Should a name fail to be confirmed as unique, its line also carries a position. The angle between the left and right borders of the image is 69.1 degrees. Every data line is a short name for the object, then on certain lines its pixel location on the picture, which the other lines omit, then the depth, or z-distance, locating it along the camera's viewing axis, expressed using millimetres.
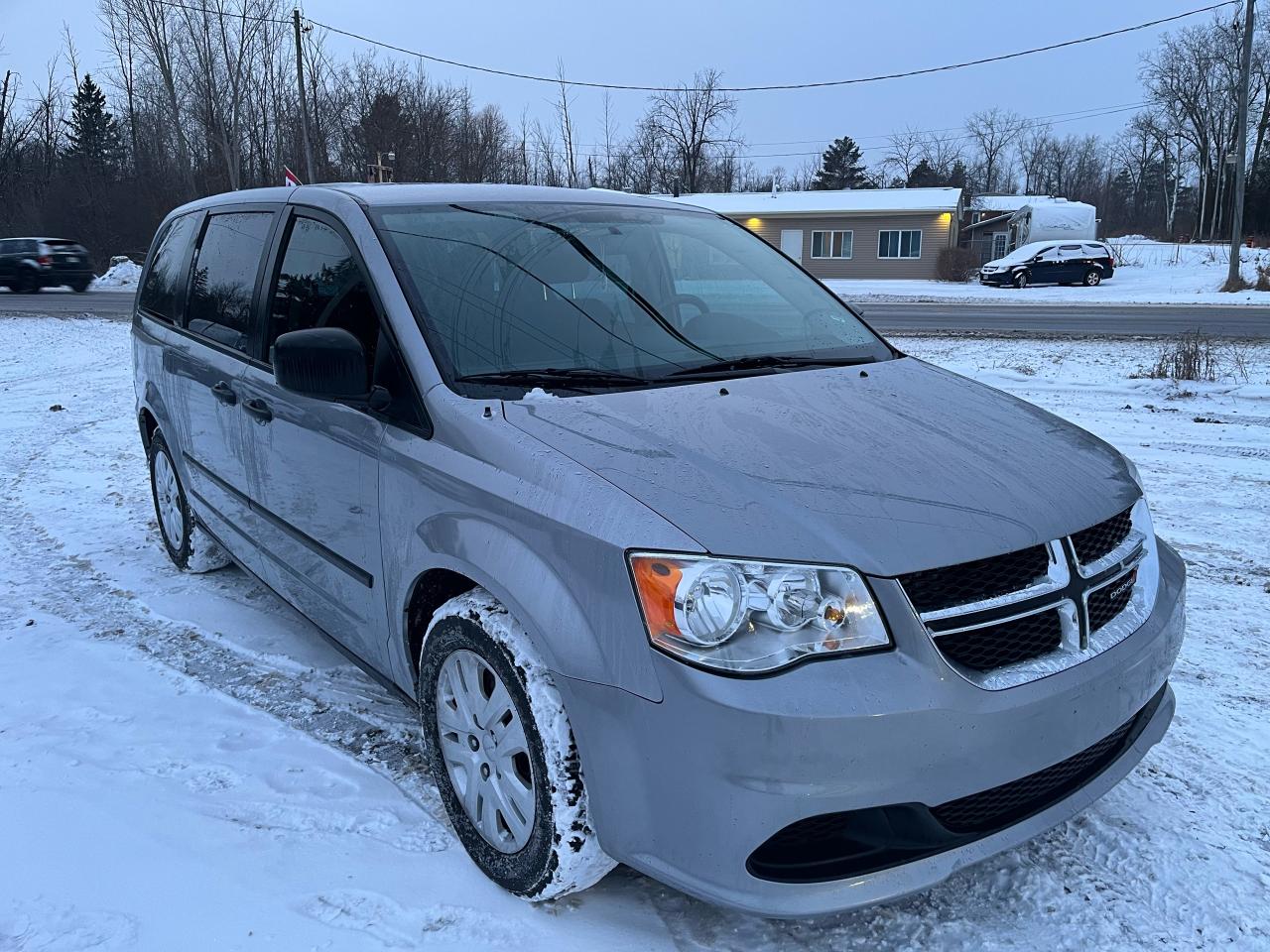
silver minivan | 1899
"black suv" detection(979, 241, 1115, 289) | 32375
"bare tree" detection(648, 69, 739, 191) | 57938
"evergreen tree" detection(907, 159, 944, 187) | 72375
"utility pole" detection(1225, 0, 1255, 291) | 25172
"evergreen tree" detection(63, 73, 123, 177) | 48500
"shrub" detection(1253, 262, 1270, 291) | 26897
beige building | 39906
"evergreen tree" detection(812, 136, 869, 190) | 73625
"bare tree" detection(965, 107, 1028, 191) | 80625
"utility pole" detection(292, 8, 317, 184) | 29125
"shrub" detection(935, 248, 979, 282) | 37312
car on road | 27000
